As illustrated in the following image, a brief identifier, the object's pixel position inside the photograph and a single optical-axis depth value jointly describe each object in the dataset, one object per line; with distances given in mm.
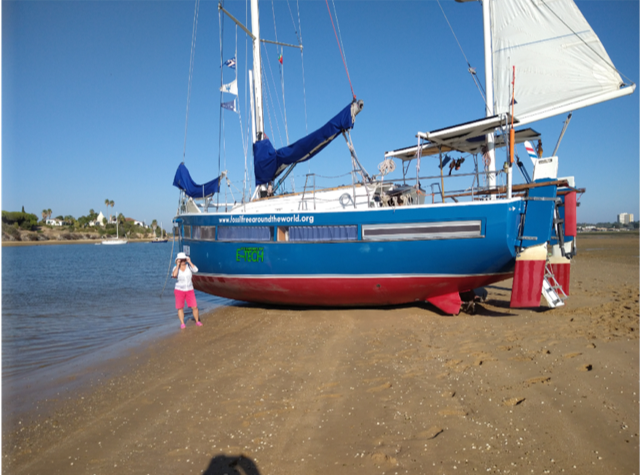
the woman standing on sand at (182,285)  9062
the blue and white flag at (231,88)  13438
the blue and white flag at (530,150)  10617
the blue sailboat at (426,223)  8078
